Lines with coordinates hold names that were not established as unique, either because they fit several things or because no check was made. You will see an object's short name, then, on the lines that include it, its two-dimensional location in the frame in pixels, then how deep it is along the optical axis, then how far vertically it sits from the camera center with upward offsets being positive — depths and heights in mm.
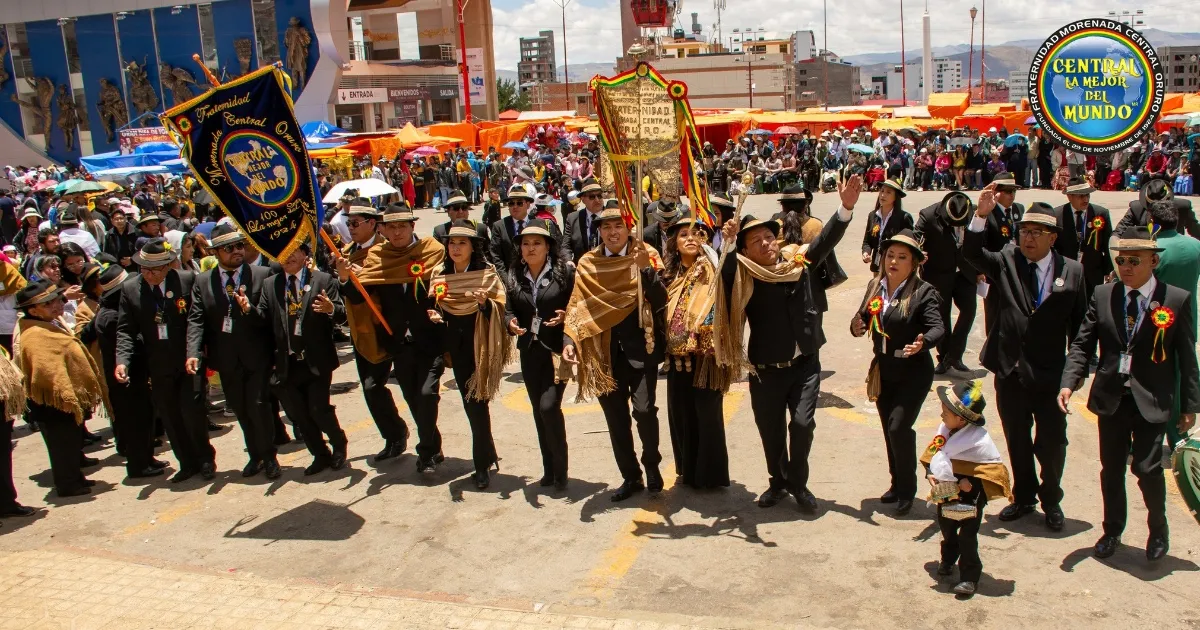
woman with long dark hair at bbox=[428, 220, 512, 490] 6680 -1280
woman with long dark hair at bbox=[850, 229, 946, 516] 5785 -1365
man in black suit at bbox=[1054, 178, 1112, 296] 8320 -1131
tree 103250 +3845
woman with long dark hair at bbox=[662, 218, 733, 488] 6066 -1510
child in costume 4859 -1843
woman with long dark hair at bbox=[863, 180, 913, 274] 8172 -924
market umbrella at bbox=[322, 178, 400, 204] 14166 -712
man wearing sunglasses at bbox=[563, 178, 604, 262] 9969 -982
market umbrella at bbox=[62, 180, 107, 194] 15186 -506
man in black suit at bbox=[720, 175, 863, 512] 5914 -1376
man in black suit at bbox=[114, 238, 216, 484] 7297 -1426
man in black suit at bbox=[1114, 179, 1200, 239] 8094 -921
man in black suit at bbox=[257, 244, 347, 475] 7223 -1514
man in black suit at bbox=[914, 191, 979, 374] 8211 -1301
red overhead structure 57734 +6806
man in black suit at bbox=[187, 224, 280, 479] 7195 -1381
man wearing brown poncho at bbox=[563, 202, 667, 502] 6078 -1236
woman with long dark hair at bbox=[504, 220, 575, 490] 6379 -1224
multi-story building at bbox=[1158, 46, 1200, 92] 54594 +1733
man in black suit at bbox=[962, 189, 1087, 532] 5574 -1389
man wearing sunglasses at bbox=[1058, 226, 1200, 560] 5004 -1411
